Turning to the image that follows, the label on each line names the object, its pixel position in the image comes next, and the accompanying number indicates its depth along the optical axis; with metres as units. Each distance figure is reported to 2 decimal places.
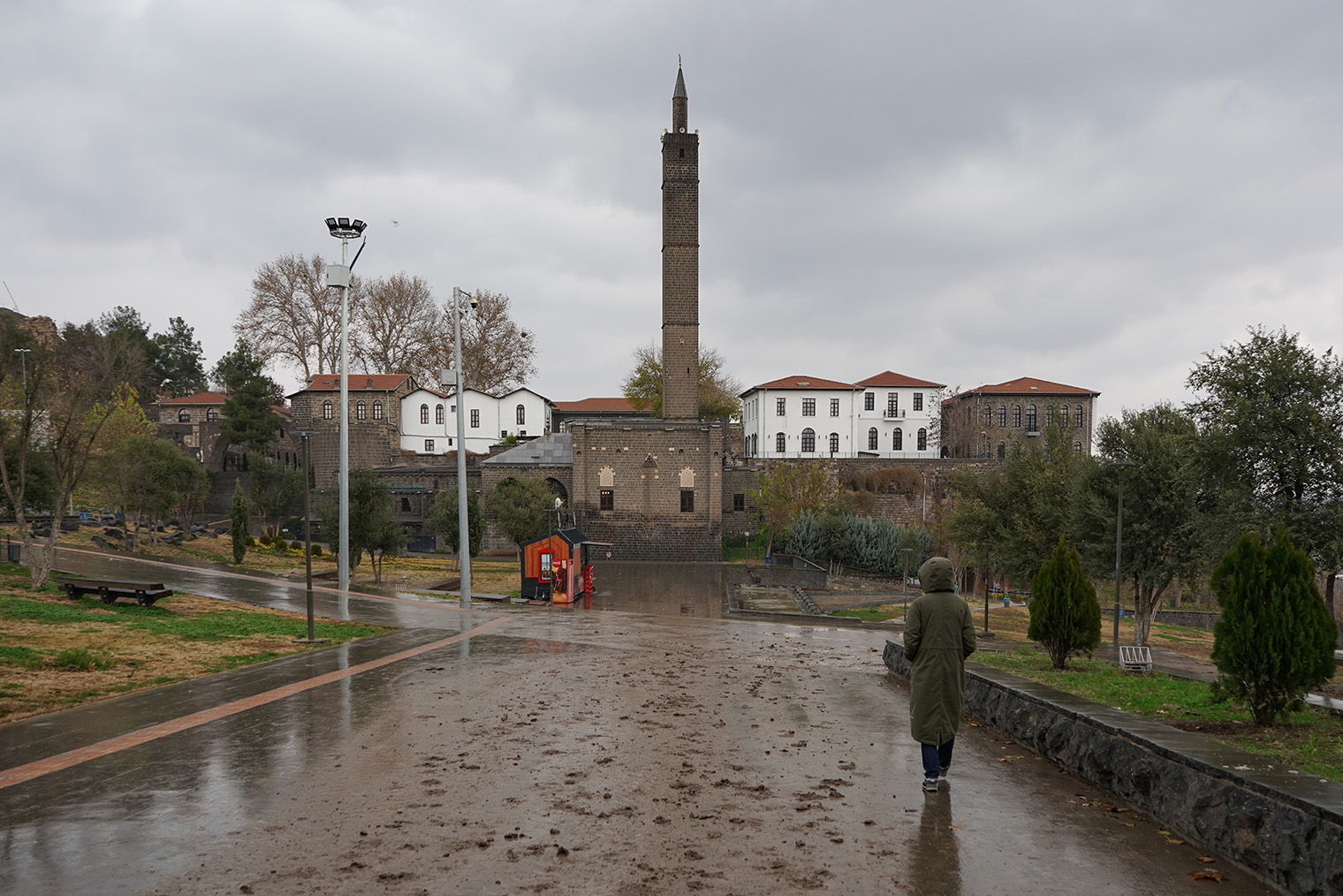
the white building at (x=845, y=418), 68.88
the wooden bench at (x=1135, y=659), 12.63
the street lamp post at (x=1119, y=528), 20.03
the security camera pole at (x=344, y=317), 18.47
